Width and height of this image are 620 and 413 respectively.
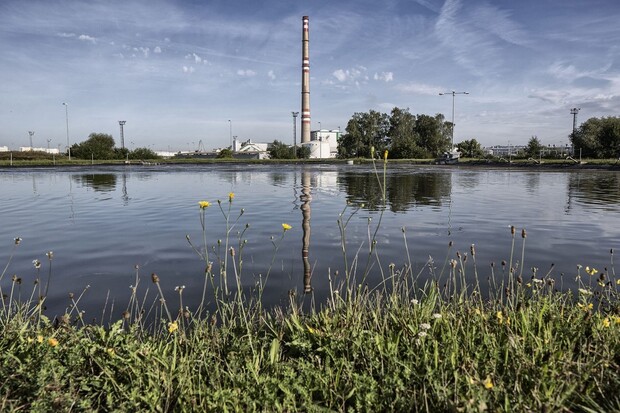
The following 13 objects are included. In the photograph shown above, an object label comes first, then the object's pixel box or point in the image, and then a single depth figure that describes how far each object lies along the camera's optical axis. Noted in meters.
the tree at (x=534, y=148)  80.81
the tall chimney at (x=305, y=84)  92.69
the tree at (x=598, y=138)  73.19
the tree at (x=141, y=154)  99.98
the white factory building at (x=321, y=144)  110.06
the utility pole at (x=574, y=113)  84.44
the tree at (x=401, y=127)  119.62
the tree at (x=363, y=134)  120.56
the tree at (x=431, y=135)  120.00
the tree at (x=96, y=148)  98.19
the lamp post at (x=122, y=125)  102.19
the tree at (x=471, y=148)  107.12
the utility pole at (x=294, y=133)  102.62
